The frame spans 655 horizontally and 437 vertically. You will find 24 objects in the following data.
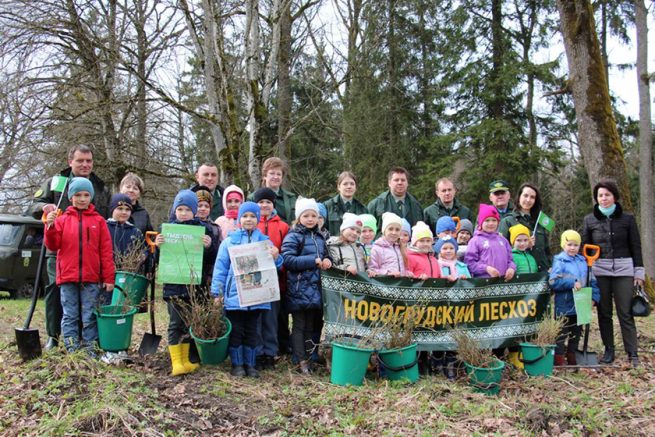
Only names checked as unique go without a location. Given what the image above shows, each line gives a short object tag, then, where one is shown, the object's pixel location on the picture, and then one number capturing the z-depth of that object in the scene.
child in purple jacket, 6.02
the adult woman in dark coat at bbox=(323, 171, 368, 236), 6.48
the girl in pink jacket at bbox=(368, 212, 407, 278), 5.62
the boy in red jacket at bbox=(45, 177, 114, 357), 5.02
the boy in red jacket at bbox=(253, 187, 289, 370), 5.52
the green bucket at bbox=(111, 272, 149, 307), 5.36
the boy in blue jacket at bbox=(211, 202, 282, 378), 5.14
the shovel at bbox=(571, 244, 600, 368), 6.33
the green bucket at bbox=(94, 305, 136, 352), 5.06
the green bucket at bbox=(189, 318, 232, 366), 5.07
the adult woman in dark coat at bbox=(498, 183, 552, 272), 6.54
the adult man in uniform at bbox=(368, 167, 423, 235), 6.86
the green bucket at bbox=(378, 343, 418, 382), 5.05
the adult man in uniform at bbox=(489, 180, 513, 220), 6.74
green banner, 5.32
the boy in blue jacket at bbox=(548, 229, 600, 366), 6.21
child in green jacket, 6.28
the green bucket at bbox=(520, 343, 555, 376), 5.59
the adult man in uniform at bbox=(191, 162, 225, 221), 6.39
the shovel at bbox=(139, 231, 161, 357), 5.67
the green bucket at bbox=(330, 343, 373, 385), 4.89
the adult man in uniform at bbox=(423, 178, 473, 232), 7.13
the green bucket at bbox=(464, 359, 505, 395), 4.97
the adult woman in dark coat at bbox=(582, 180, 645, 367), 6.45
